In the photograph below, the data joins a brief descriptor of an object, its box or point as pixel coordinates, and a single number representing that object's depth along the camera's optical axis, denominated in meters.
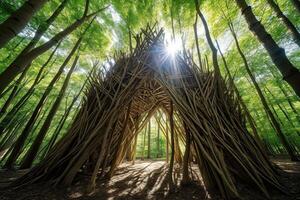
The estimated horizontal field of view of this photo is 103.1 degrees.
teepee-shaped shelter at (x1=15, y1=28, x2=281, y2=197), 1.43
